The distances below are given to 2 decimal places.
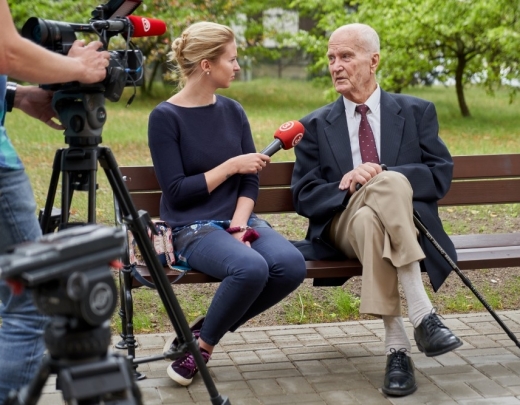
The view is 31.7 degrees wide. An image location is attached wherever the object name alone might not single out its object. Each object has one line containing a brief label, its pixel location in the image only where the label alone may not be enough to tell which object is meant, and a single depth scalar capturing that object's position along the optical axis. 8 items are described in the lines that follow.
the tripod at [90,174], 3.24
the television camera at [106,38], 3.20
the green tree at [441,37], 14.52
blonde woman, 4.25
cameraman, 2.88
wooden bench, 4.38
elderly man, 4.26
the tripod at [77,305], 2.12
